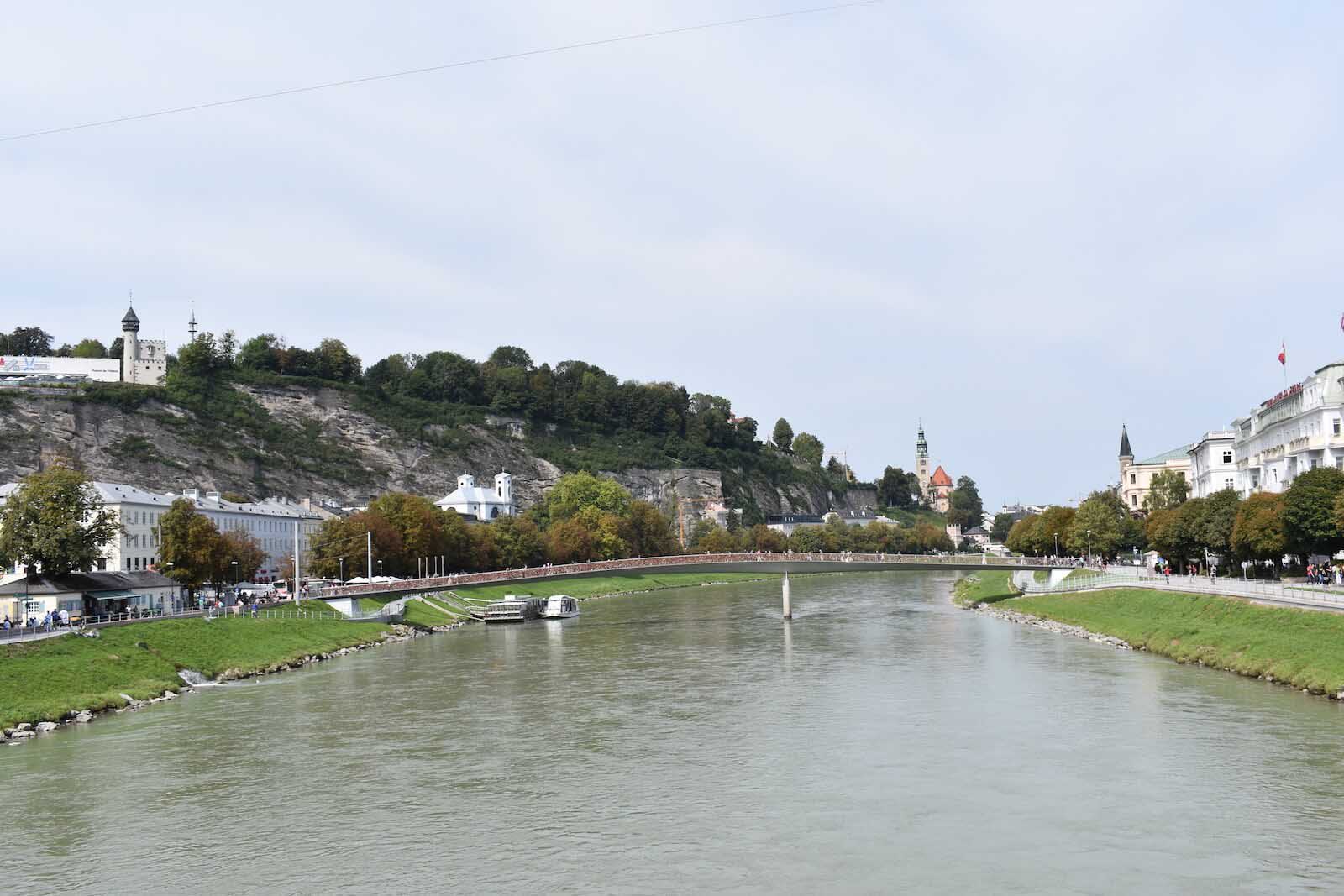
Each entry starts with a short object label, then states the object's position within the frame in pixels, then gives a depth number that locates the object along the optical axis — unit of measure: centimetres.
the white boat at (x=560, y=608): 9312
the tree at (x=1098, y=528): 10994
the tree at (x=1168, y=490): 12231
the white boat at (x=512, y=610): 8875
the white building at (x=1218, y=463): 11431
